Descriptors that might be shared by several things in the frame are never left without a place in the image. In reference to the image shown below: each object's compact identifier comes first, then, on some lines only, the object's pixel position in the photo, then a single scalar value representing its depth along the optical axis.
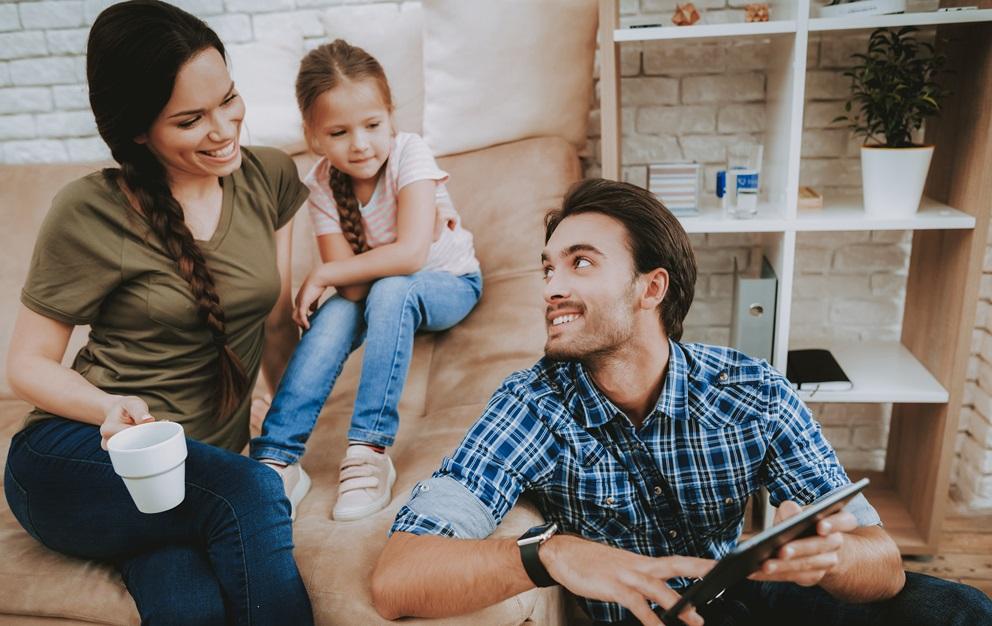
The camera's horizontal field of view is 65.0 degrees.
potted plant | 1.69
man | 1.12
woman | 1.20
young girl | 1.45
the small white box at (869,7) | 1.60
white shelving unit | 1.66
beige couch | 1.24
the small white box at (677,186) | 1.83
